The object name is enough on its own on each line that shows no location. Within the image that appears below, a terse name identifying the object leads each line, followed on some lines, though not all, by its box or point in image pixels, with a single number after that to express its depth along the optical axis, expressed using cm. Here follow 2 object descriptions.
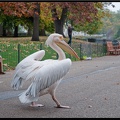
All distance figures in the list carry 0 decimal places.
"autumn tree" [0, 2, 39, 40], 1477
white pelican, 699
